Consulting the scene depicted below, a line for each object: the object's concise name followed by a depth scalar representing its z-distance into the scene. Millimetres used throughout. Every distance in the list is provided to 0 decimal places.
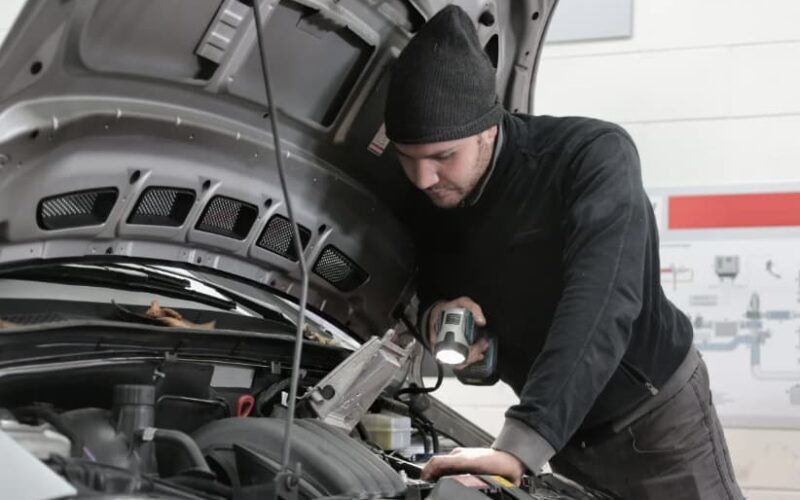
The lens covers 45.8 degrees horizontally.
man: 1521
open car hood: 1347
